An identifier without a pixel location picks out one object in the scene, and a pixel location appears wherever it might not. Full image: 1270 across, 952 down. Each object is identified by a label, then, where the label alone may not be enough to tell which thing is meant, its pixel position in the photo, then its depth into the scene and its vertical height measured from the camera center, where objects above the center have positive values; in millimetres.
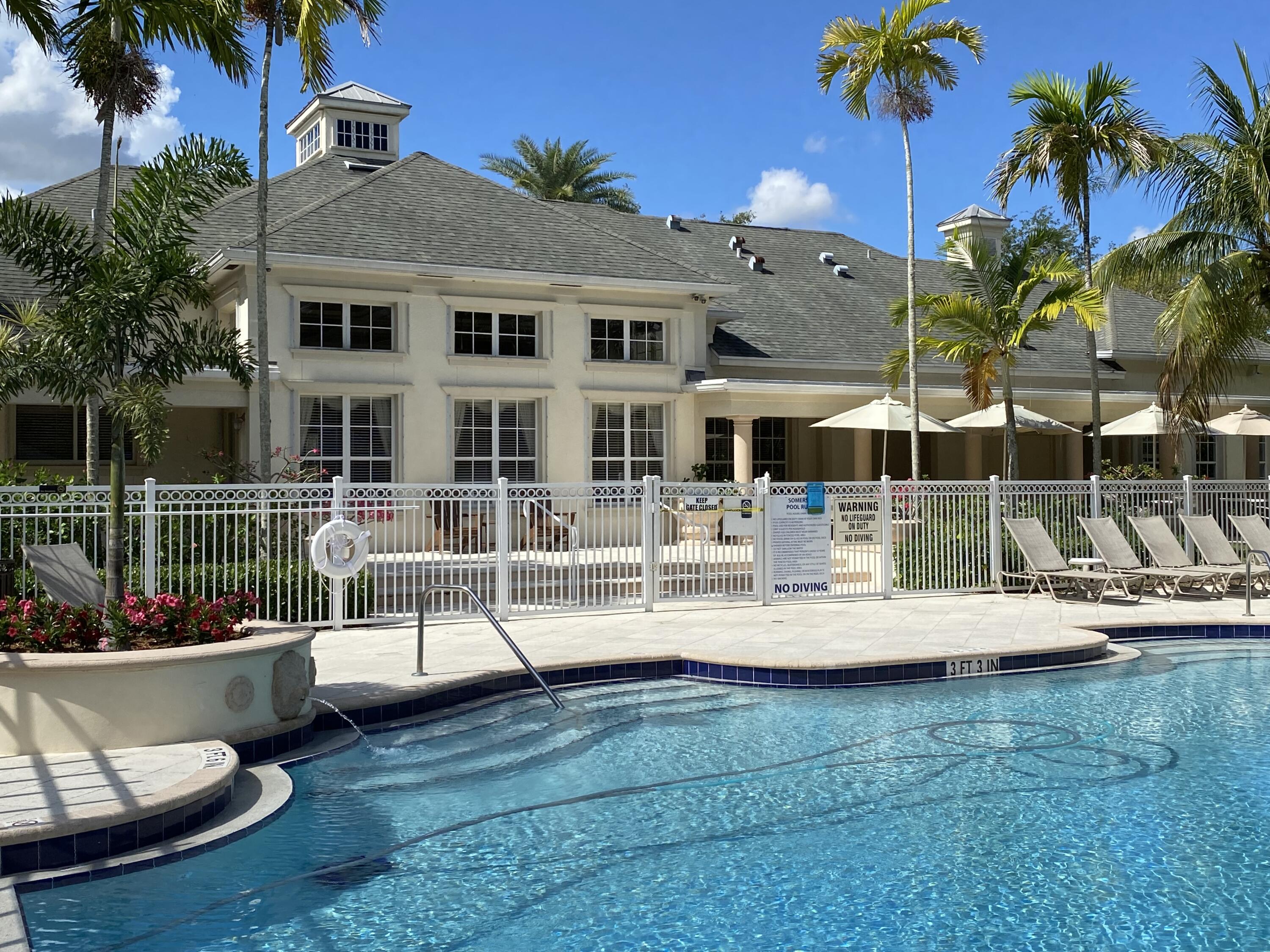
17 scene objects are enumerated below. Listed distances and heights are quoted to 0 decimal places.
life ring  10305 -429
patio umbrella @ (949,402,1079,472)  21766 +1519
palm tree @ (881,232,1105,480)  19062 +3357
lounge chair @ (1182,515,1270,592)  15930 -784
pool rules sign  14586 -667
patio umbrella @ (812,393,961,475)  20438 +1485
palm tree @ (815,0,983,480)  18516 +7535
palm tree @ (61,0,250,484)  10750 +4943
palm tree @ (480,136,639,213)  42688 +13010
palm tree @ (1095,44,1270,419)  17156 +4056
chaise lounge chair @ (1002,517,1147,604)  15109 -981
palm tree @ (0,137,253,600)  8430 +1618
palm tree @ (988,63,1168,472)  18156 +6063
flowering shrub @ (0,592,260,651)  7227 -821
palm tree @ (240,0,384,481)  16047 +6745
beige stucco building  19109 +2871
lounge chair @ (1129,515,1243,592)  15742 -739
